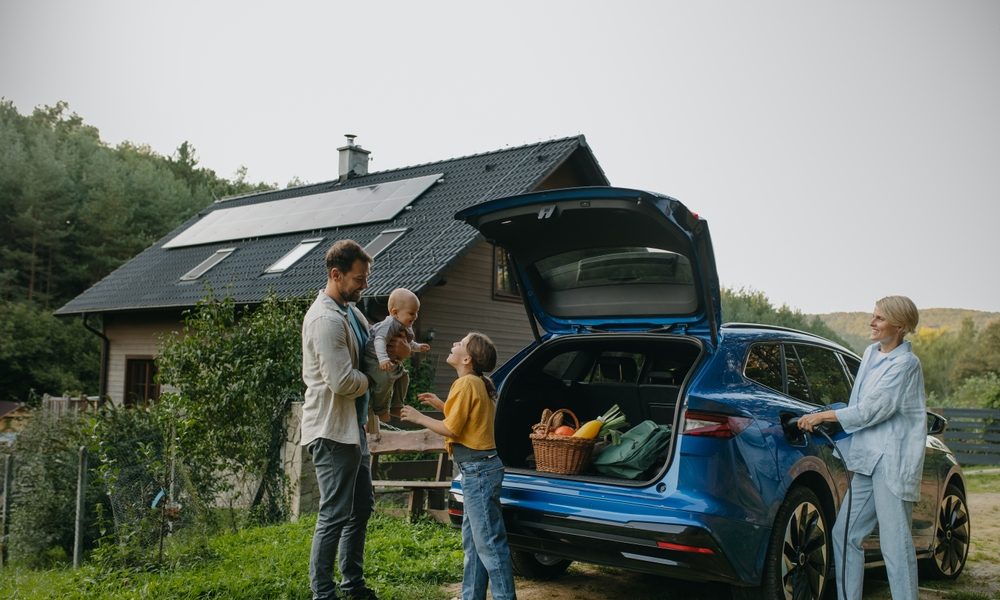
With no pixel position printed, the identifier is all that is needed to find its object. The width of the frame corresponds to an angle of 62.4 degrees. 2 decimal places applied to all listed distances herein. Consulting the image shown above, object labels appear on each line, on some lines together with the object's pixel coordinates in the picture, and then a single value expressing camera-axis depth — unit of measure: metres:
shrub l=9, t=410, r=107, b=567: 9.05
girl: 4.27
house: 14.77
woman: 4.23
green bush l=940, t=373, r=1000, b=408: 19.92
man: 4.42
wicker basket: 4.59
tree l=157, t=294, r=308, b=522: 8.05
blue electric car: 3.98
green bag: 4.55
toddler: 4.64
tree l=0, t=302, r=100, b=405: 25.94
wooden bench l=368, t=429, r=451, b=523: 7.23
